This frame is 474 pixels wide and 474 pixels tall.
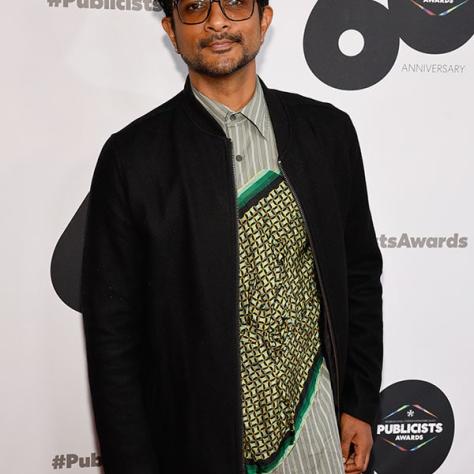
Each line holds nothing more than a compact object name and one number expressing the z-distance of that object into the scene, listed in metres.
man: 1.41
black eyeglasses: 1.41
